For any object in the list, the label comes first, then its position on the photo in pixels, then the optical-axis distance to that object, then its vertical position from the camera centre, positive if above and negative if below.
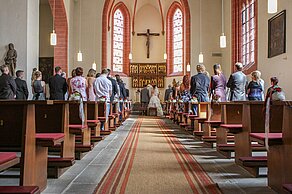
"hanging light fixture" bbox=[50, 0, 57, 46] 8.46 +1.85
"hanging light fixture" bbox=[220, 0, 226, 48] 9.64 +2.05
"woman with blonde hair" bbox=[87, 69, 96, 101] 6.52 +0.36
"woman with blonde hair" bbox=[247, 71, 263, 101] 5.92 +0.27
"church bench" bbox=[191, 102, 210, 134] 5.94 -0.26
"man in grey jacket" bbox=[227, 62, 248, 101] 5.55 +0.33
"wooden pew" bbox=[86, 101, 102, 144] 4.90 -0.20
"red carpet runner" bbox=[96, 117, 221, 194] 2.57 -0.78
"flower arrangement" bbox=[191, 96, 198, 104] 6.50 +0.05
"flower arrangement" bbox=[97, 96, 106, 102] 6.19 +0.07
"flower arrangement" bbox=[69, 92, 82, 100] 4.10 +0.08
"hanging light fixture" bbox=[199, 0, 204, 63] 12.24 +1.92
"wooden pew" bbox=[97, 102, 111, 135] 5.77 -0.19
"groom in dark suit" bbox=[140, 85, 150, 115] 14.38 +0.23
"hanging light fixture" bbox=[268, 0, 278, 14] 4.83 +1.65
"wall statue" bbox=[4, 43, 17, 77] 7.48 +1.12
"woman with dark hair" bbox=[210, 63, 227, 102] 5.80 +0.36
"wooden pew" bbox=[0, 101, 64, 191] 2.20 -0.34
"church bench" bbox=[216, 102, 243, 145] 4.03 -0.17
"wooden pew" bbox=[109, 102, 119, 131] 7.00 -0.42
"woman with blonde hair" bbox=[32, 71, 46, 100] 5.64 +0.31
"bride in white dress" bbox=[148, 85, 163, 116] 14.01 +0.02
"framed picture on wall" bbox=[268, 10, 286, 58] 7.52 +1.88
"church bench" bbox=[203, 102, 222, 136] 5.07 -0.24
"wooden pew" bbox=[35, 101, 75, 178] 2.95 -0.25
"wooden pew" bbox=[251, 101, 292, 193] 2.25 -0.44
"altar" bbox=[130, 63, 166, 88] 16.14 +1.57
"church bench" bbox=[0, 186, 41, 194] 1.73 -0.55
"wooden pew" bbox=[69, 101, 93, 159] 3.88 -0.32
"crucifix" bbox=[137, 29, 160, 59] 16.83 +4.00
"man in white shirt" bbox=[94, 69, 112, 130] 6.29 +0.32
